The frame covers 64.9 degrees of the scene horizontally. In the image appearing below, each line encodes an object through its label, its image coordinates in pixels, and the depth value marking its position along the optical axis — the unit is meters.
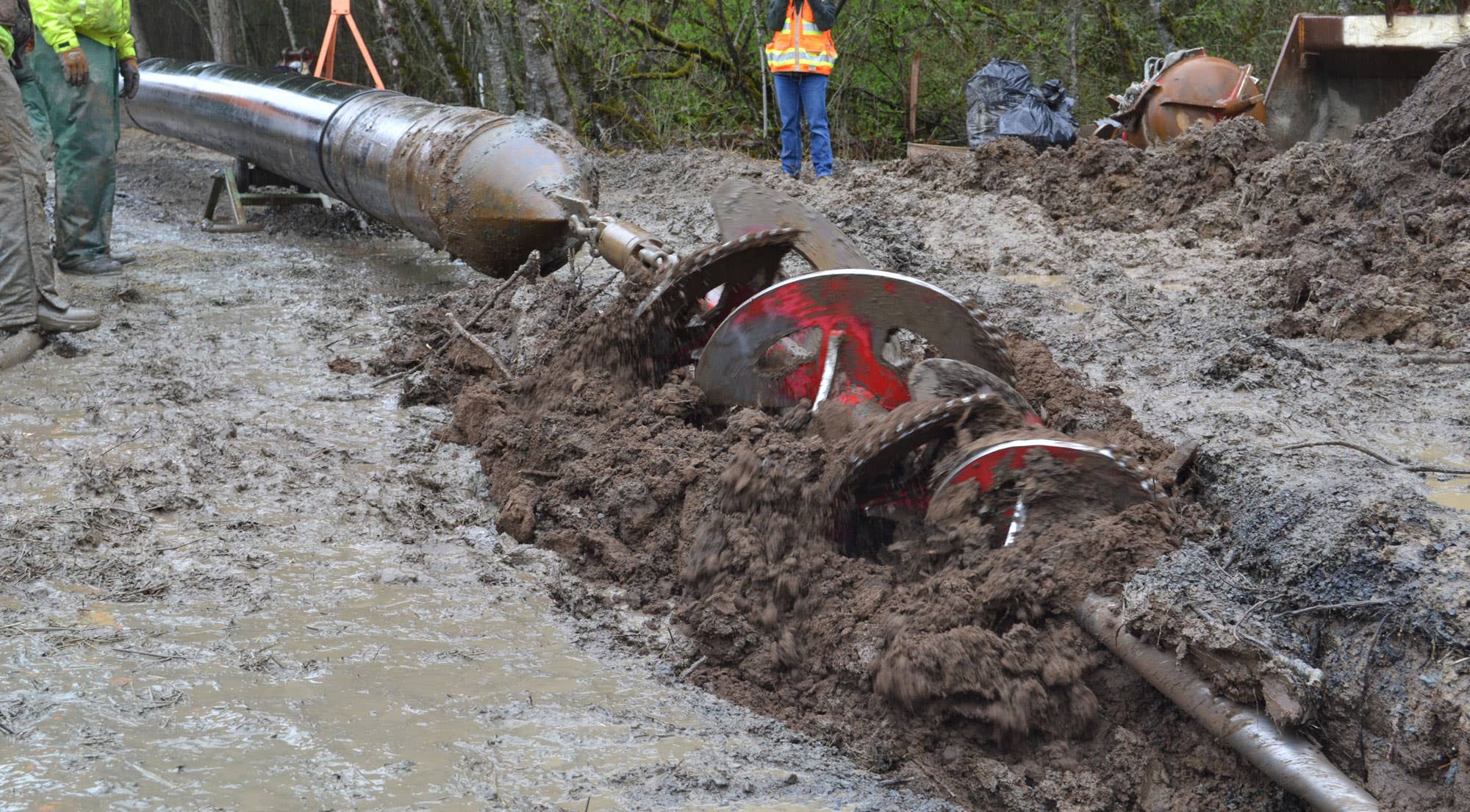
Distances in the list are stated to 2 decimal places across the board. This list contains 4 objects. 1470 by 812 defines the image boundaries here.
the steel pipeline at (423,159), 5.36
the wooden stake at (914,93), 12.66
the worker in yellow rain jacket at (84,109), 6.64
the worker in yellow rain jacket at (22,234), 5.25
